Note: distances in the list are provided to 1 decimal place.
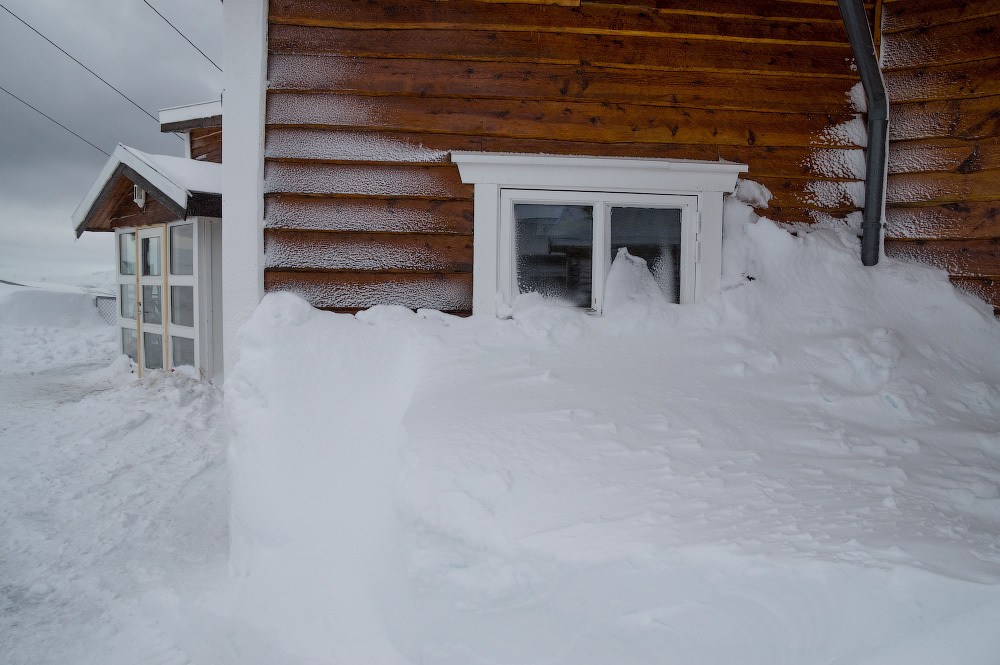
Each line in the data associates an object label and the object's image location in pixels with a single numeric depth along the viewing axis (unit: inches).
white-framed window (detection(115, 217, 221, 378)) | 229.9
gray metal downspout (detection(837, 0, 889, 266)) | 117.3
